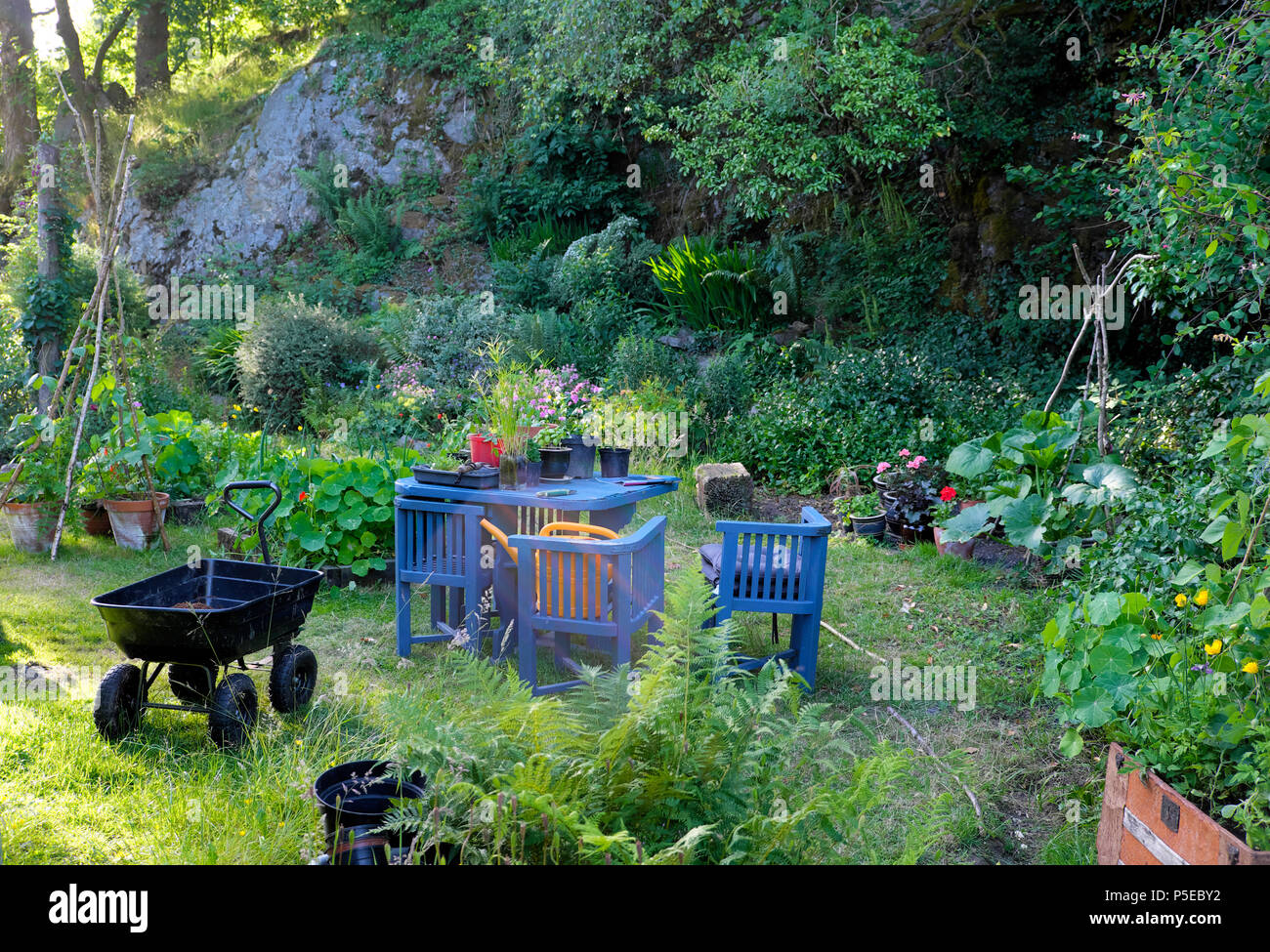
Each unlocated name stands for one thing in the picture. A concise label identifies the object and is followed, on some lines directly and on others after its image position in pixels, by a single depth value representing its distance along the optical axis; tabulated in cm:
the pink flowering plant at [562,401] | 628
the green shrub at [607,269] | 1180
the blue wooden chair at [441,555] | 421
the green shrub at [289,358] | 1022
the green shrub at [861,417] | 806
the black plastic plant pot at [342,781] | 211
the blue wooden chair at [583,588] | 356
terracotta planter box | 210
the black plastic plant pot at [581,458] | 464
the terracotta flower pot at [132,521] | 619
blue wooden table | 410
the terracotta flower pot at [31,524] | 606
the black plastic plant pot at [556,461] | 442
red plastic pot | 440
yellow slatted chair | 363
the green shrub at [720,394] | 896
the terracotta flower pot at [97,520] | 646
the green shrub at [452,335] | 1012
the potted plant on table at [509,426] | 426
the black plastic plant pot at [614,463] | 477
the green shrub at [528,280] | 1227
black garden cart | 316
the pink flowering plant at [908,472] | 689
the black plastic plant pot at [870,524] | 669
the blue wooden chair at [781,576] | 408
